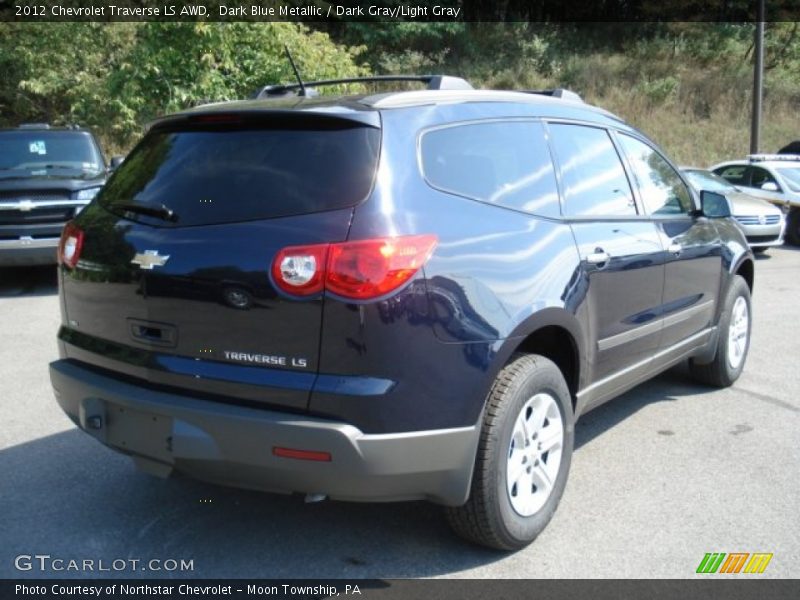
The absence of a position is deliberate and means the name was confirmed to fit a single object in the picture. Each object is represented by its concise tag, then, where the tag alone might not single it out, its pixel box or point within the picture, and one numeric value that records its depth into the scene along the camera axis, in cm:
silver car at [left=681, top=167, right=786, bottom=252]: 1216
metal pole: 1914
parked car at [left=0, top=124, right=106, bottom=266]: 921
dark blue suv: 271
